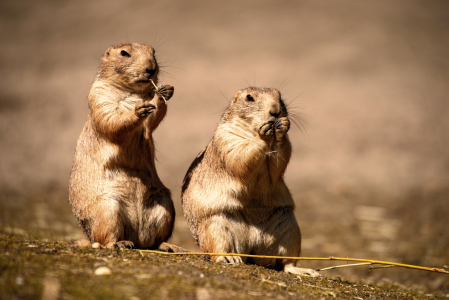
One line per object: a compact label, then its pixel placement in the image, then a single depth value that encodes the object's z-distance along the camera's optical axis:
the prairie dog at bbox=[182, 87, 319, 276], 10.40
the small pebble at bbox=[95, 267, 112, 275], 7.16
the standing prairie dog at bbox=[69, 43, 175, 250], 10.42
